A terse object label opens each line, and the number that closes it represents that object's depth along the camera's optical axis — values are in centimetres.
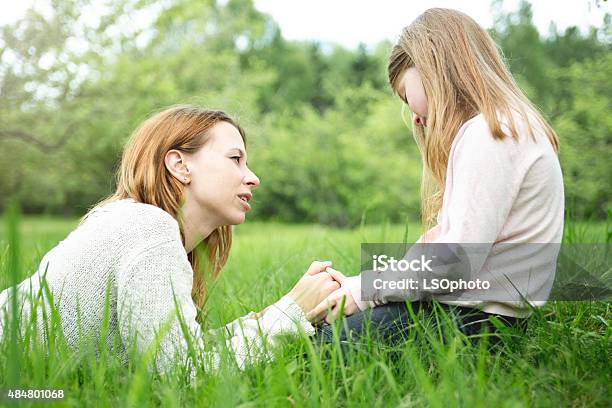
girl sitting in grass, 170
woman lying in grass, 171
